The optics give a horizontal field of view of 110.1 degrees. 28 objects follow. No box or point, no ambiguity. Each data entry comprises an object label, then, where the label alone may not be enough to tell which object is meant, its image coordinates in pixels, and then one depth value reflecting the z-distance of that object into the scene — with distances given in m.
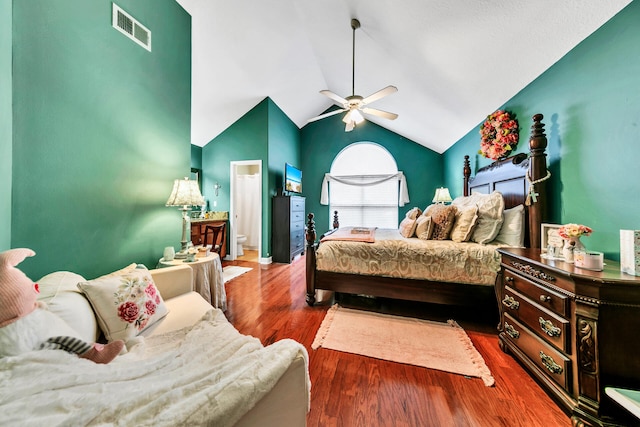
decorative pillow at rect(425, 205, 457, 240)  2.43
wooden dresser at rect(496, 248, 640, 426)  1.08
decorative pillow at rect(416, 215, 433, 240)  2.48
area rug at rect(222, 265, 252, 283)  3.52
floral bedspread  2.08
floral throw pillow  1.18
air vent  1.84
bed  1.94
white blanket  0.58
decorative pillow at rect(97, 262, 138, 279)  1.43
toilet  5.05
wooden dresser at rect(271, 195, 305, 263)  4.47
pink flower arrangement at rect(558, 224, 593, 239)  1.35
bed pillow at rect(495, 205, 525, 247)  2.05
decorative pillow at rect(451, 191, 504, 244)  2.20
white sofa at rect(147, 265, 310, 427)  0.66
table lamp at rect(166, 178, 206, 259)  2.06
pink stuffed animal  0.82
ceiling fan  2.52
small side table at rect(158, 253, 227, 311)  2.02
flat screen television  4.75
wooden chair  3.81
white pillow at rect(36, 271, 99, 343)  1.05
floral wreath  2.47
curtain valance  5.34
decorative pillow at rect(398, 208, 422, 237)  2.69
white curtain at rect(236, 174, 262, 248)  6.06
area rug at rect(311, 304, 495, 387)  1.61
